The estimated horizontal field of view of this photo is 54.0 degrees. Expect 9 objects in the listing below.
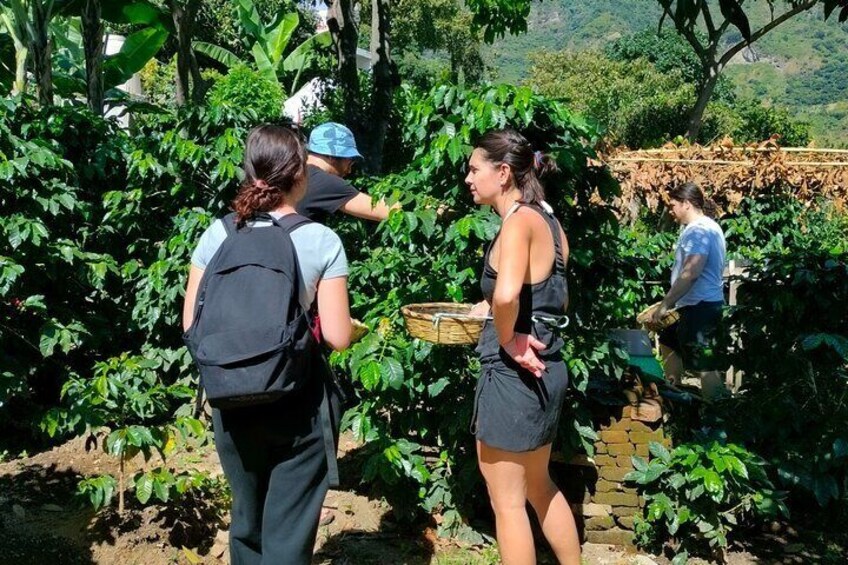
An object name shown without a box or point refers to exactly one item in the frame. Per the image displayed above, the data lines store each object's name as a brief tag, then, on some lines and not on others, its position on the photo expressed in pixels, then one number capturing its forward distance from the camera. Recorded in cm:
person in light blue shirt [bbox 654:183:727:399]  538
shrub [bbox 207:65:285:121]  1481
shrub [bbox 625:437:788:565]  389
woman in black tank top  304
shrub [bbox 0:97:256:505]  480
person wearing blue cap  365
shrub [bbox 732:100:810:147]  2606
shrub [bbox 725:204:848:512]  425
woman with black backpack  241
